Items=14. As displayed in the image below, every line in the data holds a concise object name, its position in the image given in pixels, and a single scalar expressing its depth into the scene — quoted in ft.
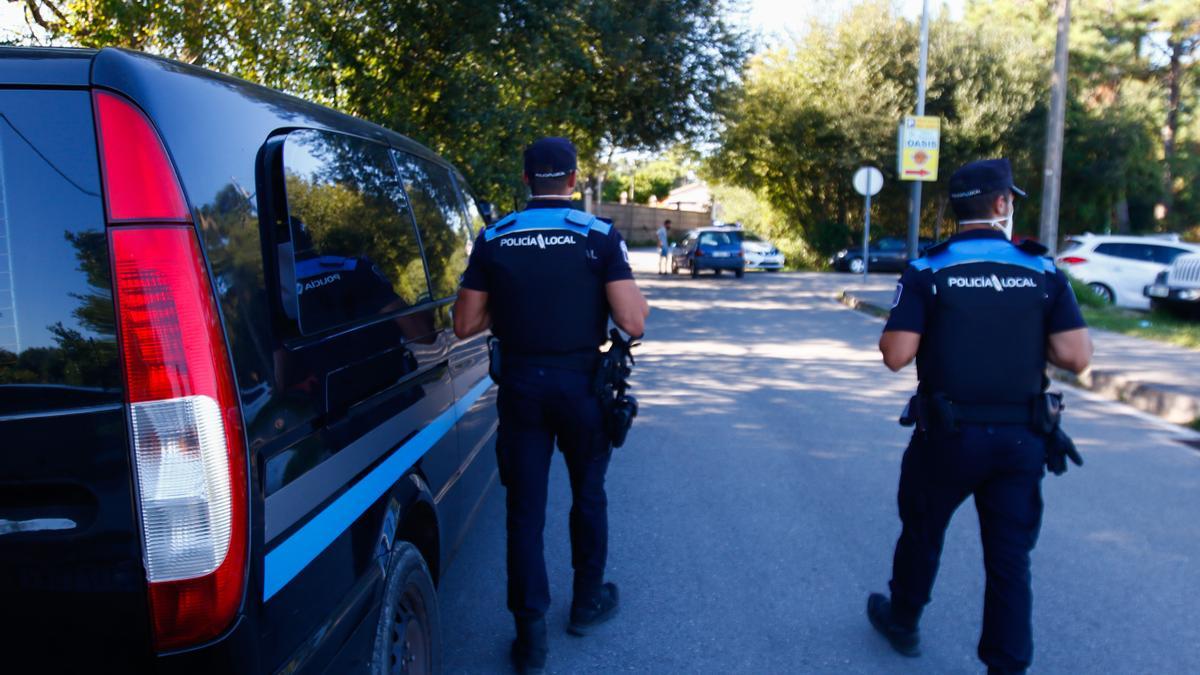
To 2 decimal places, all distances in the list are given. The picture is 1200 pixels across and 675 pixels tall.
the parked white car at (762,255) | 108.27
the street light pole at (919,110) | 68.33
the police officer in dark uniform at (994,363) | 10.39
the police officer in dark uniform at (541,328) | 11.28
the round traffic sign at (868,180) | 75.15
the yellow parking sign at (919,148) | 71.51
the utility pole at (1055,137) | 52.90
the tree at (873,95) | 102.17
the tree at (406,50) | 33.71
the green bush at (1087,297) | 56.29
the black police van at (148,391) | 6.04
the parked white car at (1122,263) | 57.67
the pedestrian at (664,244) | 99.30
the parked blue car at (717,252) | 90.68
